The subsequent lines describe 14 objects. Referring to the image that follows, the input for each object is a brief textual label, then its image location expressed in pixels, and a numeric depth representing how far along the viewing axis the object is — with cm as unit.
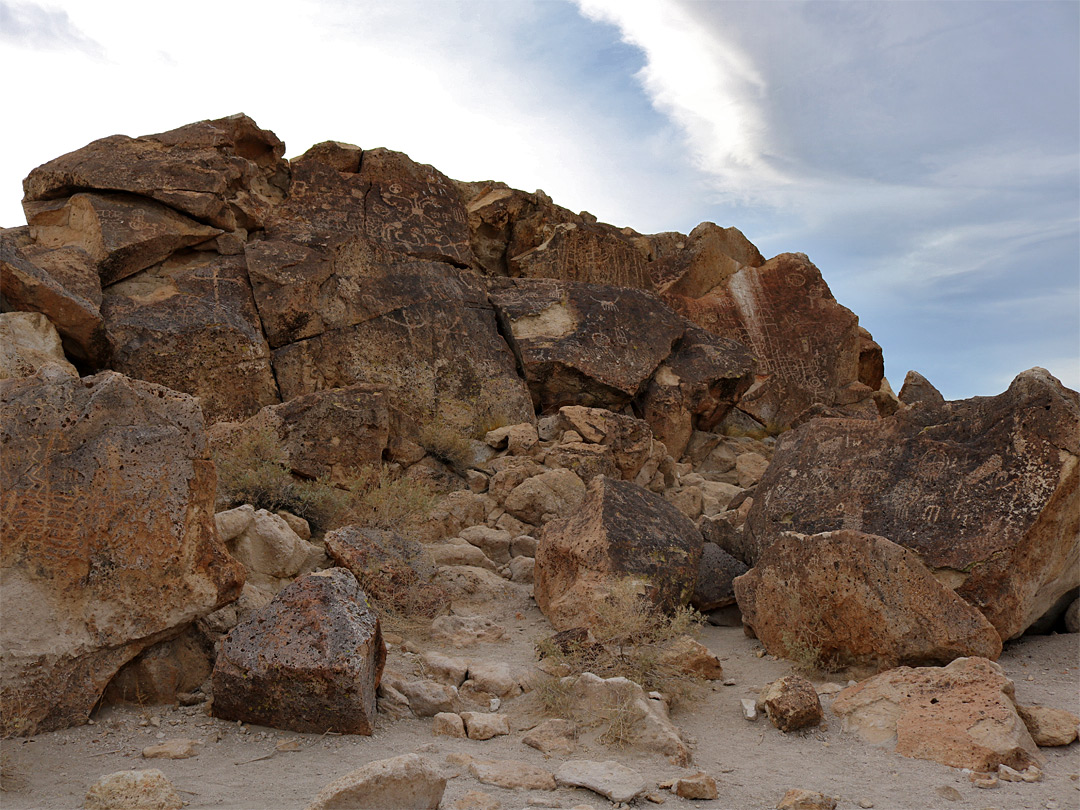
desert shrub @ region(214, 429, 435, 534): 614
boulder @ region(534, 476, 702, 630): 512
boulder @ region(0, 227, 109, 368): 704
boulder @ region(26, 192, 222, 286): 900
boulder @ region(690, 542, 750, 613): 568
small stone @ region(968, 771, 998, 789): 306
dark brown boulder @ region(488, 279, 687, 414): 1029
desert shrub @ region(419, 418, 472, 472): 825
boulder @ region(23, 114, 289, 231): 943
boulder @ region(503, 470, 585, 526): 722
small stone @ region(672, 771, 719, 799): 297
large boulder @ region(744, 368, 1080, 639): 461
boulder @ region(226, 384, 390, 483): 733
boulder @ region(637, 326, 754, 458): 1074
